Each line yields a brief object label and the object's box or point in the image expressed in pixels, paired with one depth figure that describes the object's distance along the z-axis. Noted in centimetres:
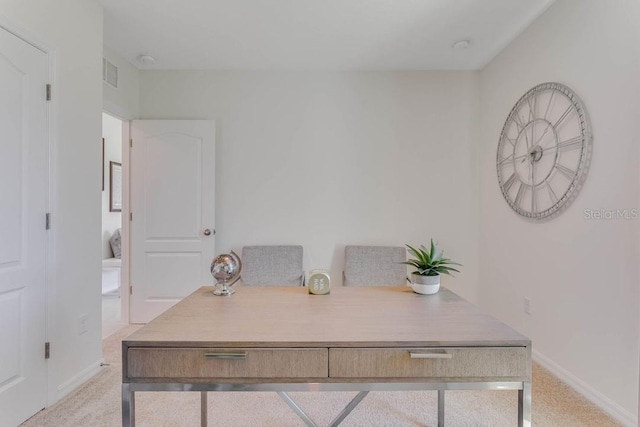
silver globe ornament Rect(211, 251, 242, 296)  165
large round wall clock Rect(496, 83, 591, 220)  209
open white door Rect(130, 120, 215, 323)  324
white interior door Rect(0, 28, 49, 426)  169
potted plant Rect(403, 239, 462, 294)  167
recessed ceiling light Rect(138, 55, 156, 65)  305
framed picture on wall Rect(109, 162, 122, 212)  505
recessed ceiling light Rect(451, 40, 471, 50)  277
